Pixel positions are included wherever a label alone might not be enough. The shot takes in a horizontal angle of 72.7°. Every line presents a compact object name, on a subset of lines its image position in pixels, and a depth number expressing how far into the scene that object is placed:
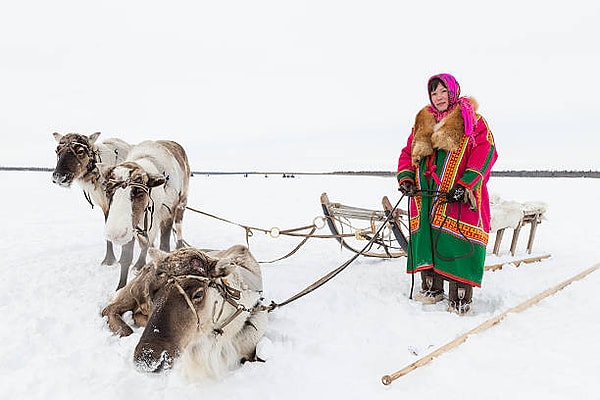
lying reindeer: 2.40
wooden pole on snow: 2.76
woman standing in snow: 4.09
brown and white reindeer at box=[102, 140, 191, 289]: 4.55
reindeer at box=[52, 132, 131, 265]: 5.79
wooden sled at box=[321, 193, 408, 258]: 5.95
